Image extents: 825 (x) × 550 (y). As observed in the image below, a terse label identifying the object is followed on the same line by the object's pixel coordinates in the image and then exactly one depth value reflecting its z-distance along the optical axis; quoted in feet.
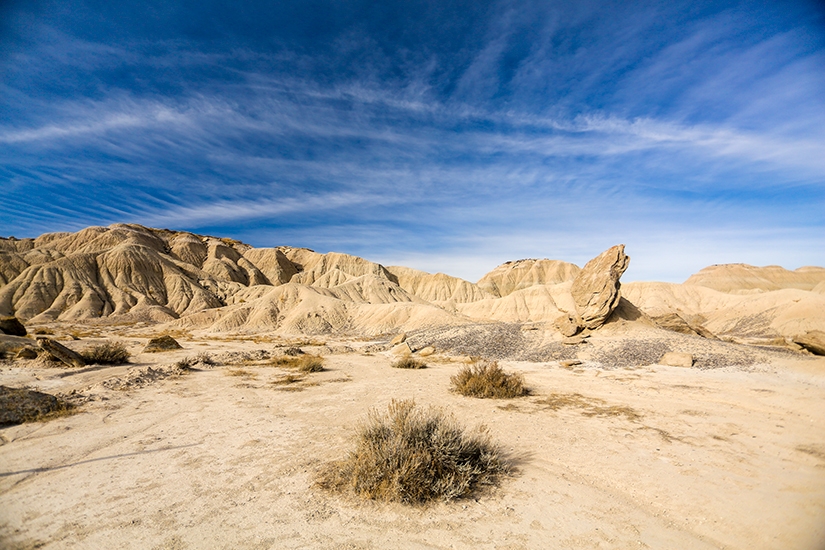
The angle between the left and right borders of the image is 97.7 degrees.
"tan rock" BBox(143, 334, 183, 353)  67.80
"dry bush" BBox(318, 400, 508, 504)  14.74
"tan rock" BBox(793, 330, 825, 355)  48.92
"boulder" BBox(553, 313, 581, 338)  62.28
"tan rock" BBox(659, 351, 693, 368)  45.50
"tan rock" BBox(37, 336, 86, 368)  44.96
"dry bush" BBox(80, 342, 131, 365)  48.67
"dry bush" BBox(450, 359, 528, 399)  33.01
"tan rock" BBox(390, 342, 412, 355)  66.01
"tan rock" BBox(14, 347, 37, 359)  46.21
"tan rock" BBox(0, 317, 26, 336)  63.60
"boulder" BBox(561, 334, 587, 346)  58.73
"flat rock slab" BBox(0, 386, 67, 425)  24.45
